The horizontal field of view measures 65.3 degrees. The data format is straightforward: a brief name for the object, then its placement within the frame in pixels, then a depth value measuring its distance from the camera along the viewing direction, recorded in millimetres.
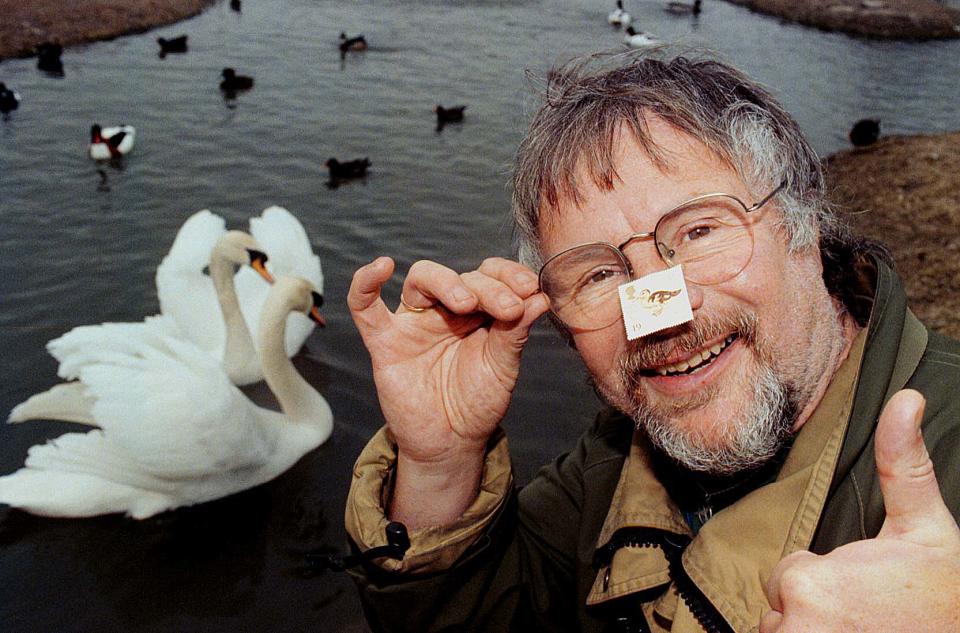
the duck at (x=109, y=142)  9516
